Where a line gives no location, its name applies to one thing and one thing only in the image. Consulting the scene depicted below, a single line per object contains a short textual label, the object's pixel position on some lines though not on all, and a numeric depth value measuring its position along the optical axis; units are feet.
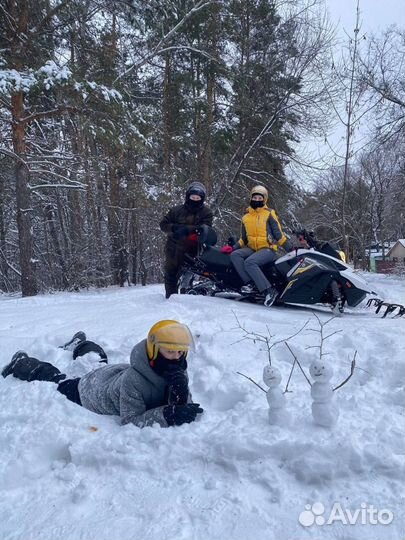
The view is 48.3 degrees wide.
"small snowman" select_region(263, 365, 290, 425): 8.16
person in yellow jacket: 19.30
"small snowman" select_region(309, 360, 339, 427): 7.77
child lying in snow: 9.01
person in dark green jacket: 21.83
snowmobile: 17.63
